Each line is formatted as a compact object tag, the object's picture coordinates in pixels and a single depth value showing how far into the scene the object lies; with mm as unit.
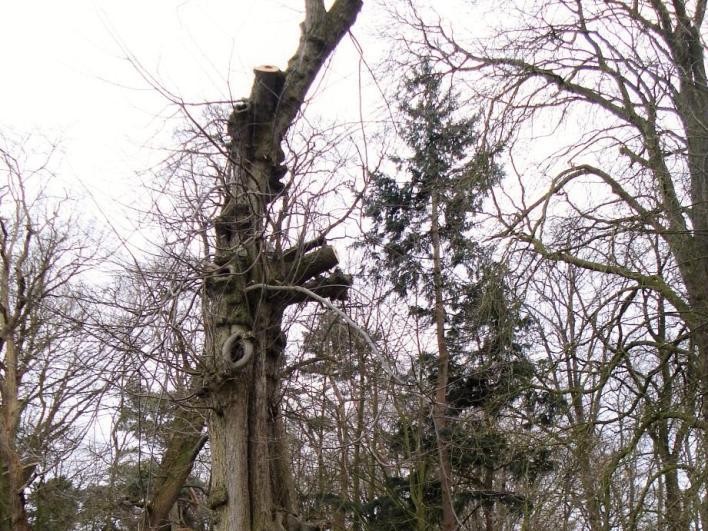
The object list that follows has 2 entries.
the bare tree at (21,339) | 10633
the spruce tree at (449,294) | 6328
